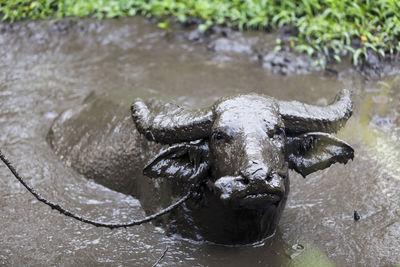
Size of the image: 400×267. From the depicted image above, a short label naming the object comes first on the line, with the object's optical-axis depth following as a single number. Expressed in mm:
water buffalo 6428
